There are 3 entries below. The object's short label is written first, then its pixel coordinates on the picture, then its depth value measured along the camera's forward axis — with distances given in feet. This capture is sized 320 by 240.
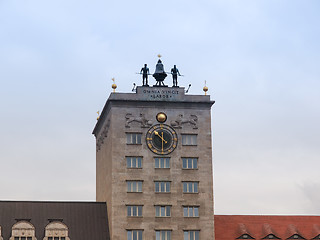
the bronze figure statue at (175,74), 411.34
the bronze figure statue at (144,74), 406.95
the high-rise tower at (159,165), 382.42
